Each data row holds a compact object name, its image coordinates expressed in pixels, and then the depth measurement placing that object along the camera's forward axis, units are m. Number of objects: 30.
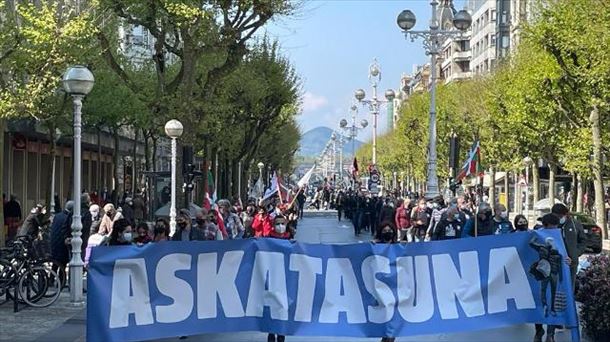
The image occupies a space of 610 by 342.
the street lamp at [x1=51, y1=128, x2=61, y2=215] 33.99
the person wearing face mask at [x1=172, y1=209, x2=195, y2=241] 16.05
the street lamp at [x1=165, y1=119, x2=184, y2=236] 26.19
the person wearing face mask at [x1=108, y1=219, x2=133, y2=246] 13.78
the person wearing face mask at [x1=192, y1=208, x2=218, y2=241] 16.03
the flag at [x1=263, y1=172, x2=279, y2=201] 30.16
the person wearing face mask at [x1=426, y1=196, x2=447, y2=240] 24.86
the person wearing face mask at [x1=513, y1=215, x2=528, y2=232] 14.72
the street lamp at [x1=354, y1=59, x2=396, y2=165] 52.07
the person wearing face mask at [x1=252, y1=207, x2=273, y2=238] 20.22
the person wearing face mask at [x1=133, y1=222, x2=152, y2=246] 13.48
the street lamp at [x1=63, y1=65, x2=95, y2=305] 15.99
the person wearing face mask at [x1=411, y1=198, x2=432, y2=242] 26.50
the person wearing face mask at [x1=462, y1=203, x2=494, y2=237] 18.23
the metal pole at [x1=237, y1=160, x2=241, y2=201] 61.91
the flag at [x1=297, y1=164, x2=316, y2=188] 30.06
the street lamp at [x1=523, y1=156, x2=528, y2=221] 56.52
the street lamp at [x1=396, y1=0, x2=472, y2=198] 30.25
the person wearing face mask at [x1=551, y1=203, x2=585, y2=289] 13.02
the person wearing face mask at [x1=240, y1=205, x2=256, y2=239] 21.44
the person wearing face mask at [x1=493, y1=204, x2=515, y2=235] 16.91
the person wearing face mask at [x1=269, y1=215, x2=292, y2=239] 15.77
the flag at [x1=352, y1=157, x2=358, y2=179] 64.24
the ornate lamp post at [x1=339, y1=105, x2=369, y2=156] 78.94
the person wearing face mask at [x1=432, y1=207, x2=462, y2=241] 20.69
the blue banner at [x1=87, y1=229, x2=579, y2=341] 10.15
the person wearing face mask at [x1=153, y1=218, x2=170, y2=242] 13.30
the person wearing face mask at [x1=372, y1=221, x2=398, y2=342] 11.66
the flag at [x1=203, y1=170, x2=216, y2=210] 25.61
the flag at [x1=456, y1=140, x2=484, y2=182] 25.56
